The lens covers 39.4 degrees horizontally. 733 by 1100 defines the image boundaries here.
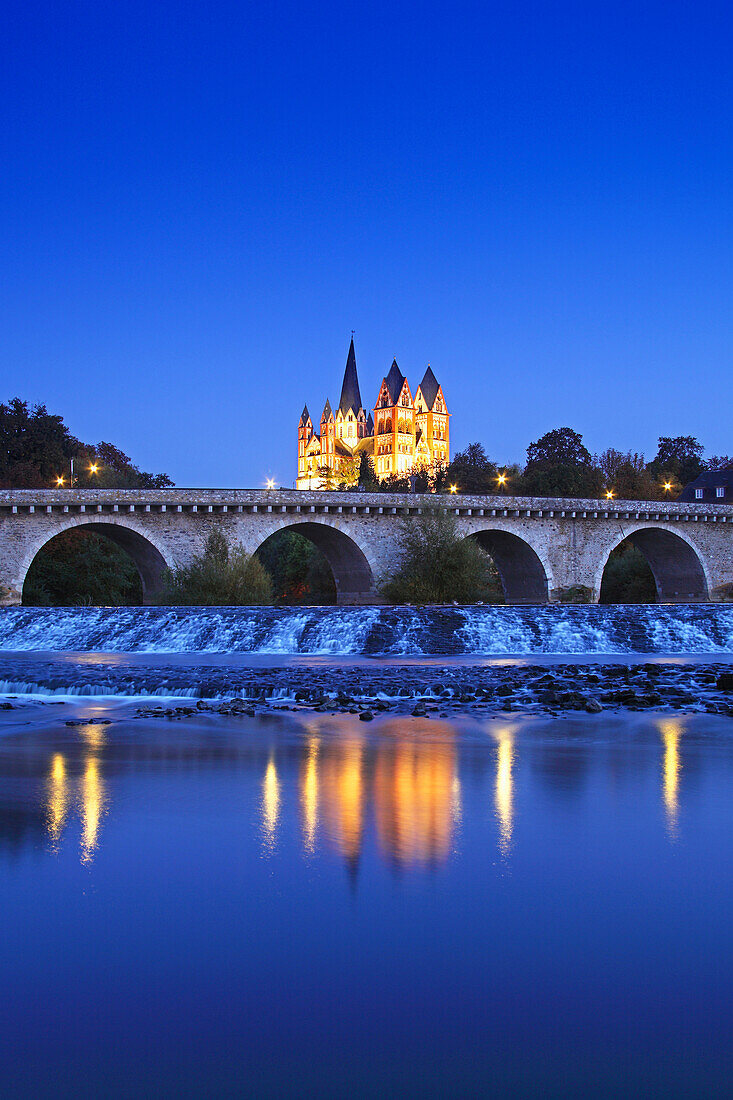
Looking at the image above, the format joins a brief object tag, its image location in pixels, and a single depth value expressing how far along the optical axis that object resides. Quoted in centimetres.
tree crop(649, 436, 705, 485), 8975
